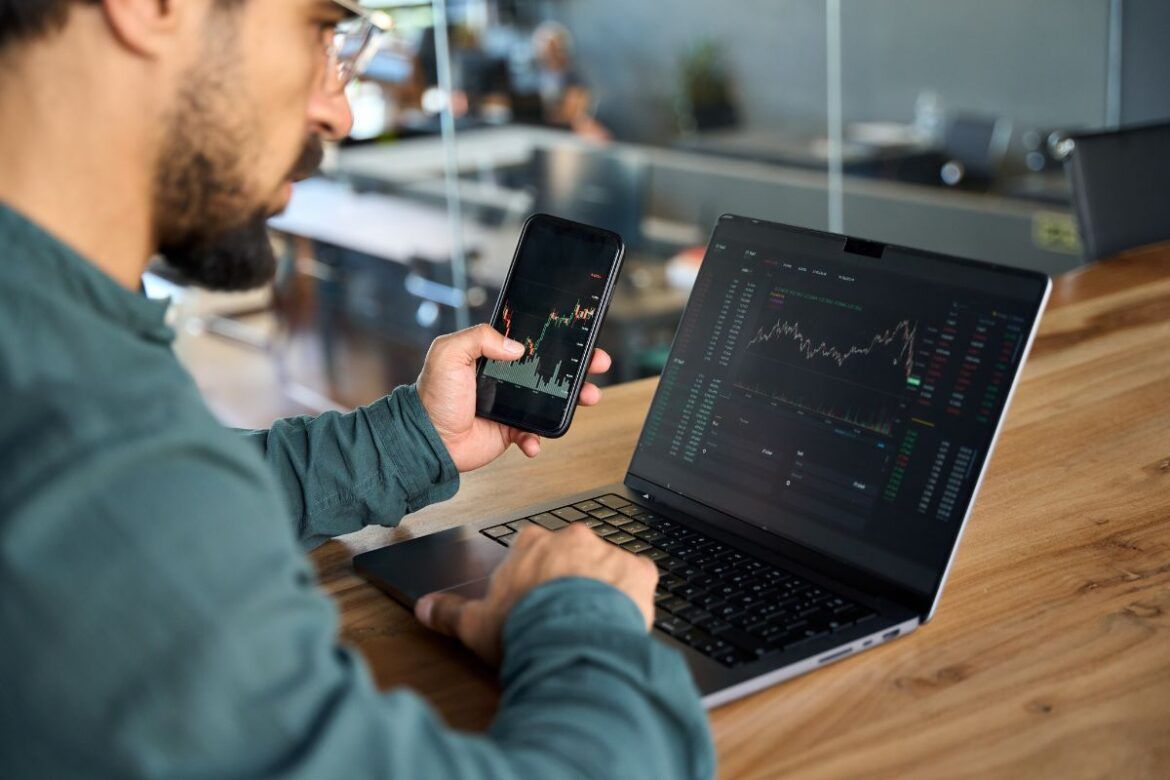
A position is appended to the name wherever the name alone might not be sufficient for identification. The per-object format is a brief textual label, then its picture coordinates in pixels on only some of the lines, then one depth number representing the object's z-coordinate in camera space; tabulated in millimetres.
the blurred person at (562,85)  3158
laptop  918
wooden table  779
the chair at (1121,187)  2223
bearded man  575
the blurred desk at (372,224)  3258
